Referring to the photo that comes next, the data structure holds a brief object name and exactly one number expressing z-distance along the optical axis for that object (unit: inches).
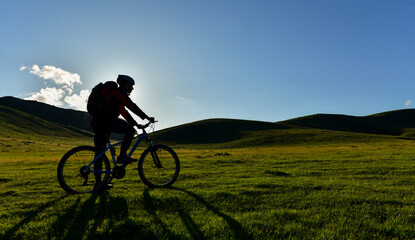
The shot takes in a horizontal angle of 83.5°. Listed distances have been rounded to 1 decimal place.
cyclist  286.4
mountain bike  277.4
